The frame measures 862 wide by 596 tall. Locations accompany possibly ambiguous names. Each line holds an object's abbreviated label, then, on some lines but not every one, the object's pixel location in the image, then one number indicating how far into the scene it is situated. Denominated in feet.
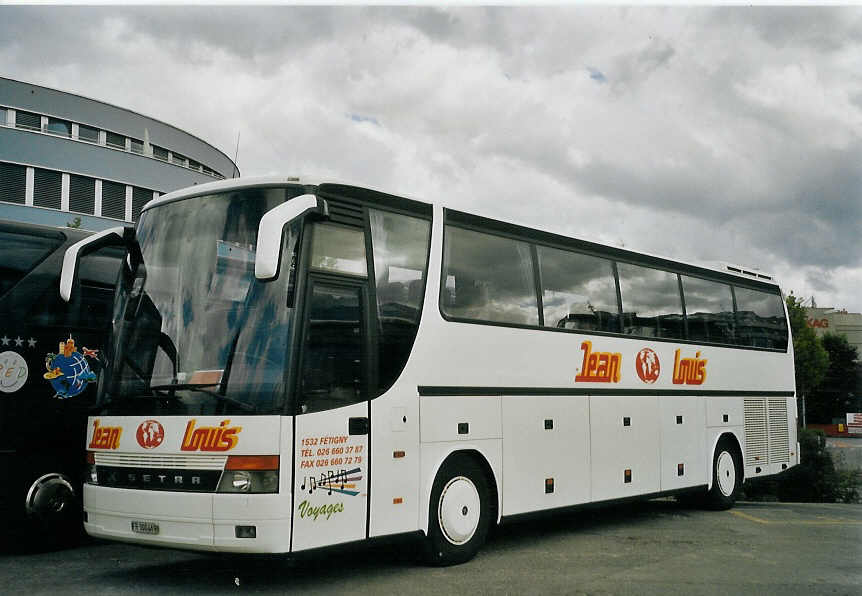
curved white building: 137.49
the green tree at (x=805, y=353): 192.55
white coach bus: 24.45
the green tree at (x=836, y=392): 244.01
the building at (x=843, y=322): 304.91
